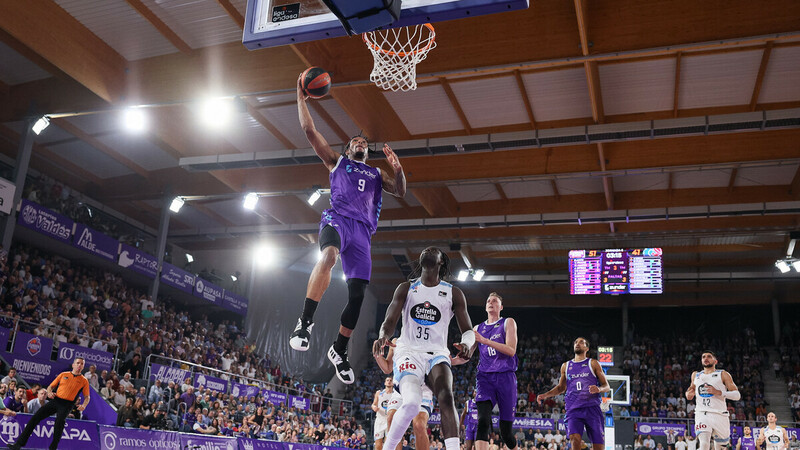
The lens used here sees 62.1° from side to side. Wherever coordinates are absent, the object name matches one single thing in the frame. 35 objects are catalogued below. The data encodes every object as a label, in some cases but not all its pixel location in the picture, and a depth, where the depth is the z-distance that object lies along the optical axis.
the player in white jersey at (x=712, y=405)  11.16
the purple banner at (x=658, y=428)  24.98
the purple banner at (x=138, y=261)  23.95
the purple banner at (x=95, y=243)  22.00
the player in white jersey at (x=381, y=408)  12.49
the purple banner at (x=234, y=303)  29.72
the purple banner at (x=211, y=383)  21.17
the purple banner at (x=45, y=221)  19.45
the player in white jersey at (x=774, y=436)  13.43
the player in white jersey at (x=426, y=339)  5.97
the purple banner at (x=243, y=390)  22.72
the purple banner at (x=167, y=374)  19.48
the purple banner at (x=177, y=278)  25.84
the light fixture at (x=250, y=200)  21.84
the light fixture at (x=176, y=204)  23.47
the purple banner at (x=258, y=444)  15.21
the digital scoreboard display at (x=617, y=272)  22.31
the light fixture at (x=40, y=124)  18.75
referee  10.94
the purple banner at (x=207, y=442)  13.22
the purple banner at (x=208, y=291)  27.91
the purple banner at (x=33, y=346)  16.23
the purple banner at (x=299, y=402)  26.06
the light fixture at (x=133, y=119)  17.67
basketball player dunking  6.58
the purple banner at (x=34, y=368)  15.93
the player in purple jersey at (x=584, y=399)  9.63
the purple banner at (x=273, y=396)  24.50
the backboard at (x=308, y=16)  6.25
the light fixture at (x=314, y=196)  20.83
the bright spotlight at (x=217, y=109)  16.62
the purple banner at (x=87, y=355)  17.20
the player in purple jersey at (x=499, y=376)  9.19
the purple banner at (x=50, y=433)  10.95
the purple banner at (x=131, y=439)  11.80
